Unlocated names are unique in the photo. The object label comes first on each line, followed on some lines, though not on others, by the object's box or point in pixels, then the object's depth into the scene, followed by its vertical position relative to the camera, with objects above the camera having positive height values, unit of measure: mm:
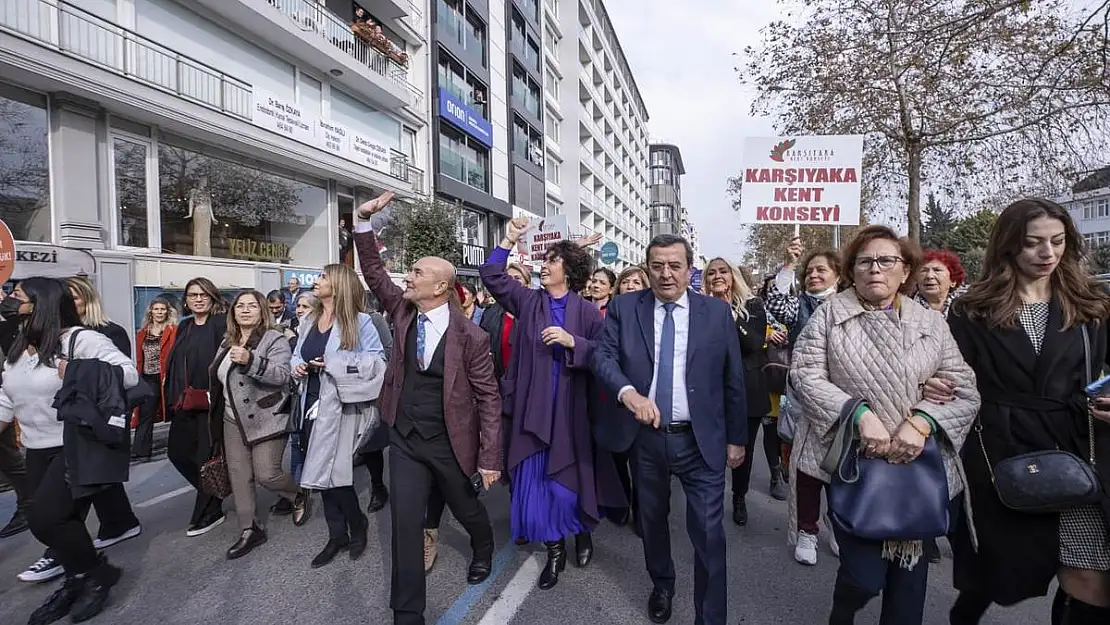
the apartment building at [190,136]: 9977 +3478
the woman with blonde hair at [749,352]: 4387 -439
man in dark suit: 2787 -534
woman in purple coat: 3510 -787
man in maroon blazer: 3049 -570
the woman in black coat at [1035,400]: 2086 -385
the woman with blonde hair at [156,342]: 5742 -473
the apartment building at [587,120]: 37281 +12746
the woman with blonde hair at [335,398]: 3678 -687
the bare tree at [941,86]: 7184 +3124
